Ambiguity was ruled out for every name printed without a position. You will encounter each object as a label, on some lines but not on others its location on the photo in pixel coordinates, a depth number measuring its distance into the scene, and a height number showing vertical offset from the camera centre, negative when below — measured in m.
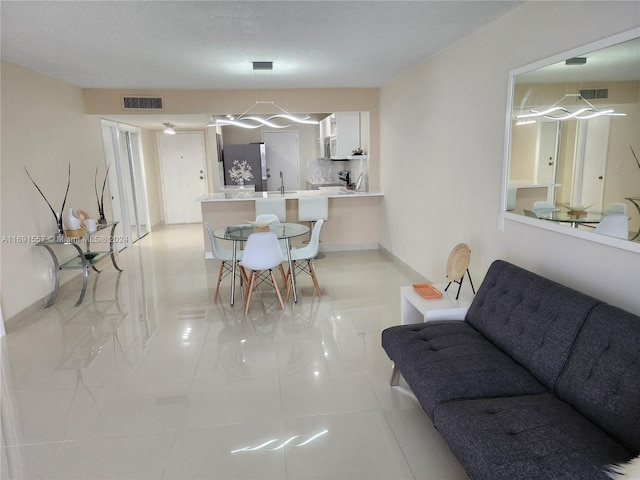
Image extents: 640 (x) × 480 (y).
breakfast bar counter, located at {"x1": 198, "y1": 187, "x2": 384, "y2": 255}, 5.86 -0.66
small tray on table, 2.82 -0.89
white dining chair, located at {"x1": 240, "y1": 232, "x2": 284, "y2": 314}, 3.69 -0.78
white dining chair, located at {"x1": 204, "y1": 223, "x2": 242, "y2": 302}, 4.11 -0.86
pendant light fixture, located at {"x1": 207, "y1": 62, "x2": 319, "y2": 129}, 4.08 +0.86
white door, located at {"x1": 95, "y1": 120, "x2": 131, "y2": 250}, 5.82 -0.07
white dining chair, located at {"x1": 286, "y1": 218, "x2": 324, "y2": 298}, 4.17 -0.87
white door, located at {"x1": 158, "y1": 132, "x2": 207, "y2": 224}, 8.77 -0.04
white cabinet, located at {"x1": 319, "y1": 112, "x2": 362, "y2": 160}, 6.23 +0.53
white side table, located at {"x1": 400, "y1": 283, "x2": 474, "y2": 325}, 2.61 -0.92
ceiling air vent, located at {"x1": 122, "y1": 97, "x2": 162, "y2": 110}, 5.32 +0.92
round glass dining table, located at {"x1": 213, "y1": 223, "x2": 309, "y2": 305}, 3.96 -0.64
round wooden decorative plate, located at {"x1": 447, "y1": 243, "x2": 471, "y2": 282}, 2.83 -0.69
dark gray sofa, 1.38 -0.97
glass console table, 4.08 -0.94
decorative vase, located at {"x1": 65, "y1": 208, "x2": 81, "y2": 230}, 4.23 -0.49
